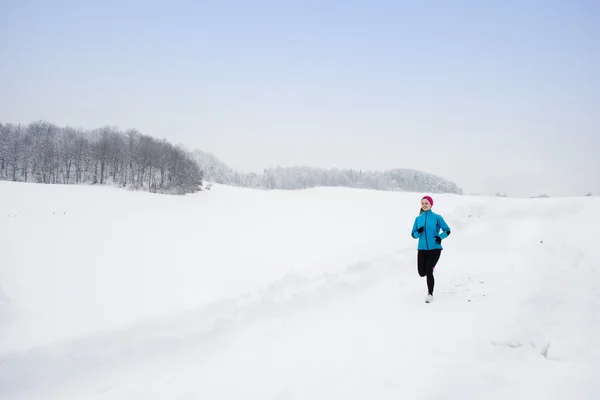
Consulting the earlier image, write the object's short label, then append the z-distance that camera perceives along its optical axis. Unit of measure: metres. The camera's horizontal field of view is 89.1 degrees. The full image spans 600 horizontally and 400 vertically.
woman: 6.65
